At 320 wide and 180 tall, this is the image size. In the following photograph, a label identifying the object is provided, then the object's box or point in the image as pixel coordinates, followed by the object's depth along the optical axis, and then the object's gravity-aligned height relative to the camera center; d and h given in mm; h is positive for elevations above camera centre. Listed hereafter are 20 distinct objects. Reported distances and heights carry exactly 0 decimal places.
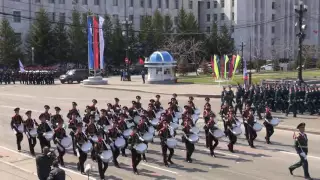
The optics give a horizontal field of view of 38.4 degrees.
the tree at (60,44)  74938 +4089
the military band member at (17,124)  16516 -1955
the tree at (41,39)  72750 +4781
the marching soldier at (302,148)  12469 -2242
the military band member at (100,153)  12820 -2352
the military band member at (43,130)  15594 -2067
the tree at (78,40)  76938 +4801
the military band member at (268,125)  17516 -2263
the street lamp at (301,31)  33688 +2569
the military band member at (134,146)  13477 -2296
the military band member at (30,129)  16109 -2087
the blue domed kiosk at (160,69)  49594 -157
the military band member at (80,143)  13586 -2198
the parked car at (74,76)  53688 -863
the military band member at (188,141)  14611 -2357
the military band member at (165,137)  14234 -2174
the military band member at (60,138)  14522 -2196
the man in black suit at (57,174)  8422 -1941
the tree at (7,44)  69688 +3901
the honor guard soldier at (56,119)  16353 -1797
